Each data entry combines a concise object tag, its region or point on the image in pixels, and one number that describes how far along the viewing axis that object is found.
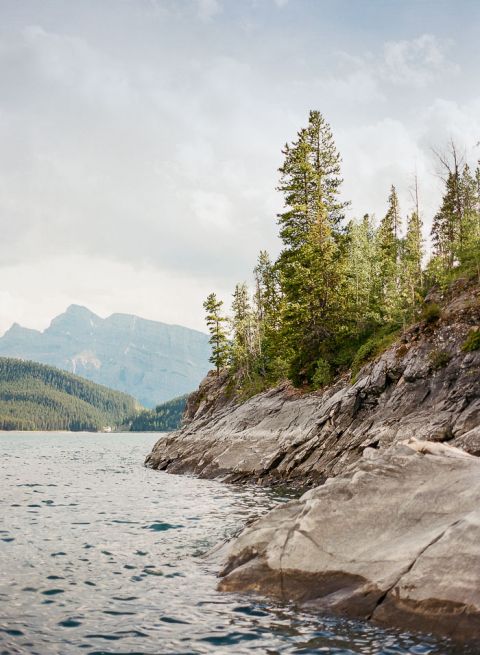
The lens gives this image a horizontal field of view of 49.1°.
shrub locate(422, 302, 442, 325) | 31.02
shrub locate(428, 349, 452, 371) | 27.55
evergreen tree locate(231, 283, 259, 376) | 68.56
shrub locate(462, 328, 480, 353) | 26.64
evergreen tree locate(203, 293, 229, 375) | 81.15
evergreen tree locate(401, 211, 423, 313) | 37.26
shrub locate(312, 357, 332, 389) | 39.44
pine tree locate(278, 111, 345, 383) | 43.22
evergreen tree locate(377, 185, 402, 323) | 40.06
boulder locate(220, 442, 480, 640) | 8.88
